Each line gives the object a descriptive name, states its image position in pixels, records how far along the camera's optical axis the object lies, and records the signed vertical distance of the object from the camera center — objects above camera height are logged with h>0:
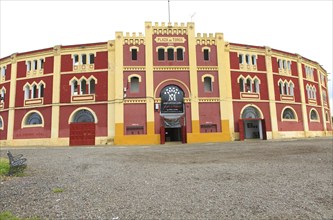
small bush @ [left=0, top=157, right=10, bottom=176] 8.21 -1.01
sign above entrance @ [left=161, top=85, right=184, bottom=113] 28.36 +3.99
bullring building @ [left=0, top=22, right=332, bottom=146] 28.02 +5.16
